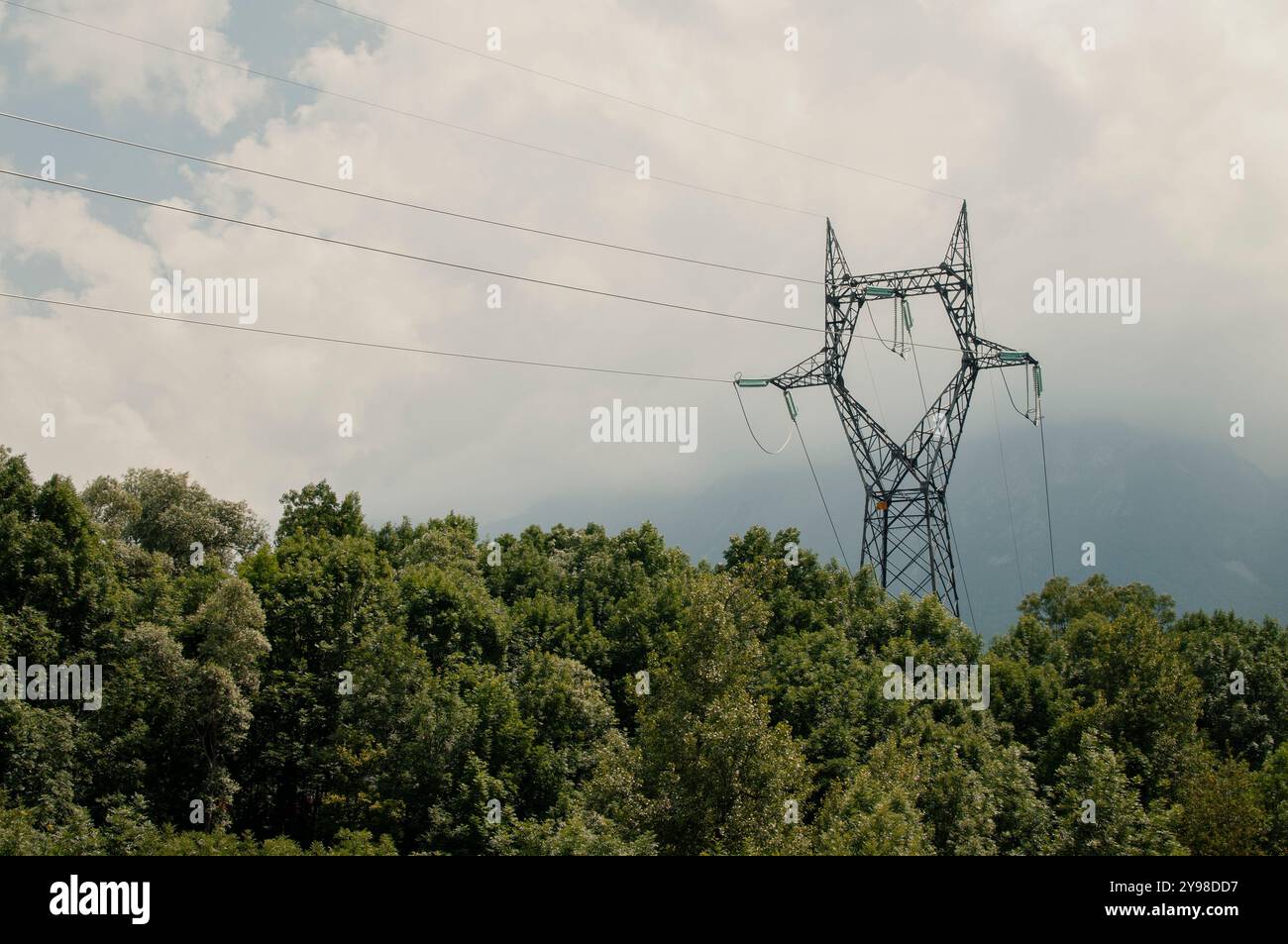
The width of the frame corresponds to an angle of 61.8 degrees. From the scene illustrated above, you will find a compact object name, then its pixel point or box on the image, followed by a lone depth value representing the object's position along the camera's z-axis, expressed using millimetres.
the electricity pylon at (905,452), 74062
